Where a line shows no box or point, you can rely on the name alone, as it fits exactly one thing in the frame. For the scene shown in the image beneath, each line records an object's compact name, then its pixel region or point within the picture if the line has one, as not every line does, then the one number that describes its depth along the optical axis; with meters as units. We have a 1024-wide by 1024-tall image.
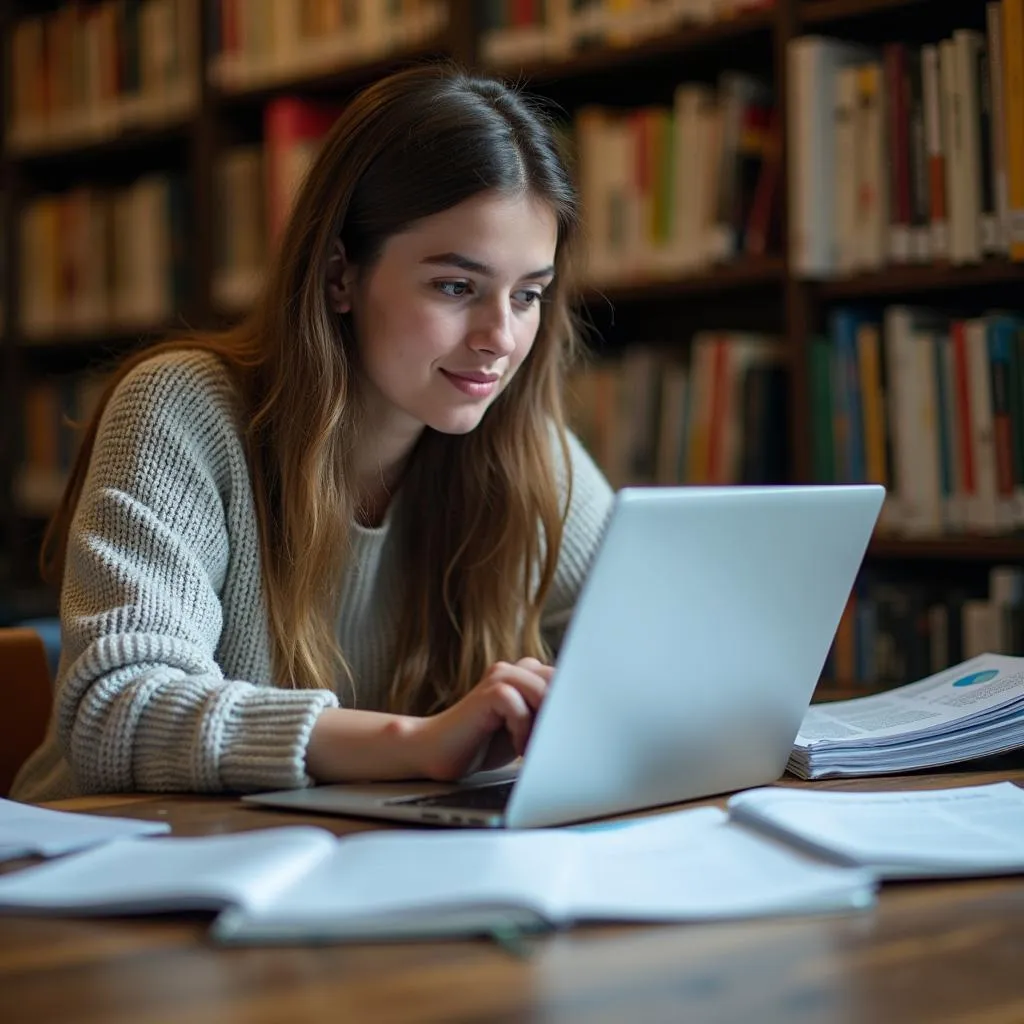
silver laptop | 0.84
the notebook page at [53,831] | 0.85
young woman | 1.08
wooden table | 0.62
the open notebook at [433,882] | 0.70
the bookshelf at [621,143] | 2.09
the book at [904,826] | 0.81
